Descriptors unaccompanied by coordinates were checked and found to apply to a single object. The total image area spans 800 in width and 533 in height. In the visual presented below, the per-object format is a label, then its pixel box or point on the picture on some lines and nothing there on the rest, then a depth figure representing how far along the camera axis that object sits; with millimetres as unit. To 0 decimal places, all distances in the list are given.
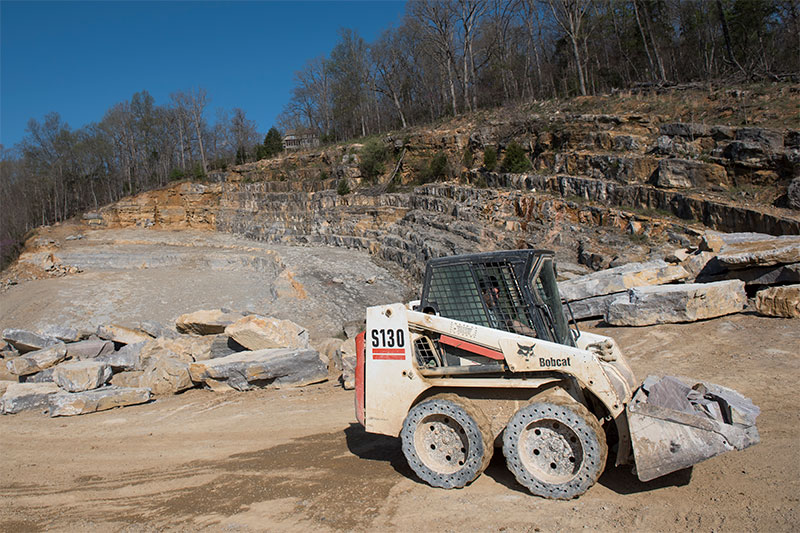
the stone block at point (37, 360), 12125
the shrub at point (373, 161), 38719
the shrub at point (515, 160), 26531
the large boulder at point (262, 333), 11344
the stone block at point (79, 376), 10570
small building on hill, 57794
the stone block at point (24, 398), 10008
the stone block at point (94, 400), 9586
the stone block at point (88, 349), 12922
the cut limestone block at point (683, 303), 9781
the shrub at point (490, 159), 28391
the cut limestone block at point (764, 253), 9734
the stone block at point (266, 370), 10219
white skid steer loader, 4141
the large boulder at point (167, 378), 10570
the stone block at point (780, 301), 9156
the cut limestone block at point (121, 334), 14047
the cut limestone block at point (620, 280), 11719
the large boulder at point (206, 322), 13633
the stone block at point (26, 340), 13352
